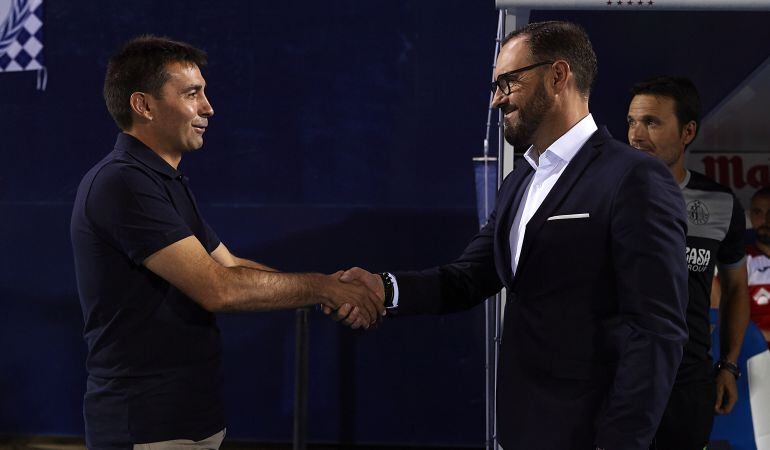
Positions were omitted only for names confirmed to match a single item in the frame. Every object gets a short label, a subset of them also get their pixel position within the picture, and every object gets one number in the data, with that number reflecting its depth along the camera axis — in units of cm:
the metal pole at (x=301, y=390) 380
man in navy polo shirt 214
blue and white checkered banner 526
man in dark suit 164
